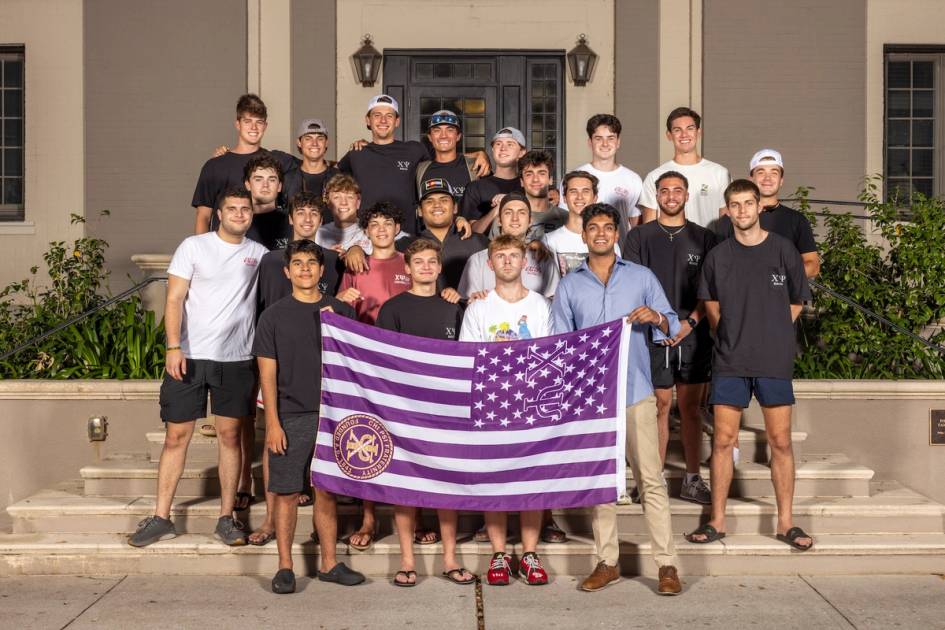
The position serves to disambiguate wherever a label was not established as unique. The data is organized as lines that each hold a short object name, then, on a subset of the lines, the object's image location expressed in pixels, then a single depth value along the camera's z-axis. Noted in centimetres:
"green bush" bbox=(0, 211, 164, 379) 939
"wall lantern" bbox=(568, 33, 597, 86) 1305
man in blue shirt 644
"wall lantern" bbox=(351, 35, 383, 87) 1298
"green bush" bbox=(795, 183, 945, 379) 930
